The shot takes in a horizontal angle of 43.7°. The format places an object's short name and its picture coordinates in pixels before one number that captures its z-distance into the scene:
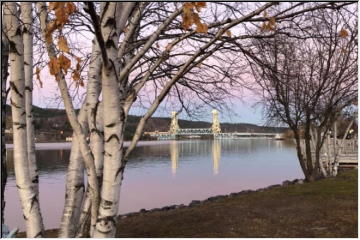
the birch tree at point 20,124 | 4.30
